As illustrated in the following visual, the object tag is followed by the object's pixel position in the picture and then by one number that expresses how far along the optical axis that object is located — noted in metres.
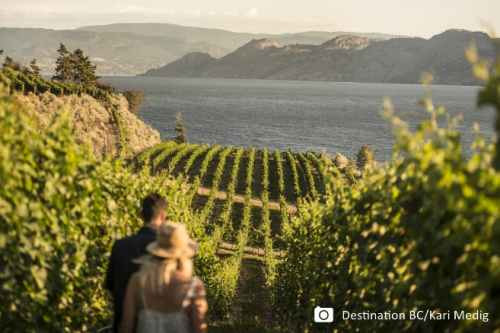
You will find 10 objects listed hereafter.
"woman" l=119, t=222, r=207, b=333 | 4.54
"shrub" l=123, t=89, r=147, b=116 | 100.31
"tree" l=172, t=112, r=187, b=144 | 83.06
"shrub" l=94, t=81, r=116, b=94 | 100.00
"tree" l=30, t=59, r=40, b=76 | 102.06
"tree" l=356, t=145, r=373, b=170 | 79.50
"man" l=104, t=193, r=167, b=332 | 5.62
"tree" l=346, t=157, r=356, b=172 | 67.06
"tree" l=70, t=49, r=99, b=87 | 94.50
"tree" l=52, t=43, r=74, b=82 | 93.60
